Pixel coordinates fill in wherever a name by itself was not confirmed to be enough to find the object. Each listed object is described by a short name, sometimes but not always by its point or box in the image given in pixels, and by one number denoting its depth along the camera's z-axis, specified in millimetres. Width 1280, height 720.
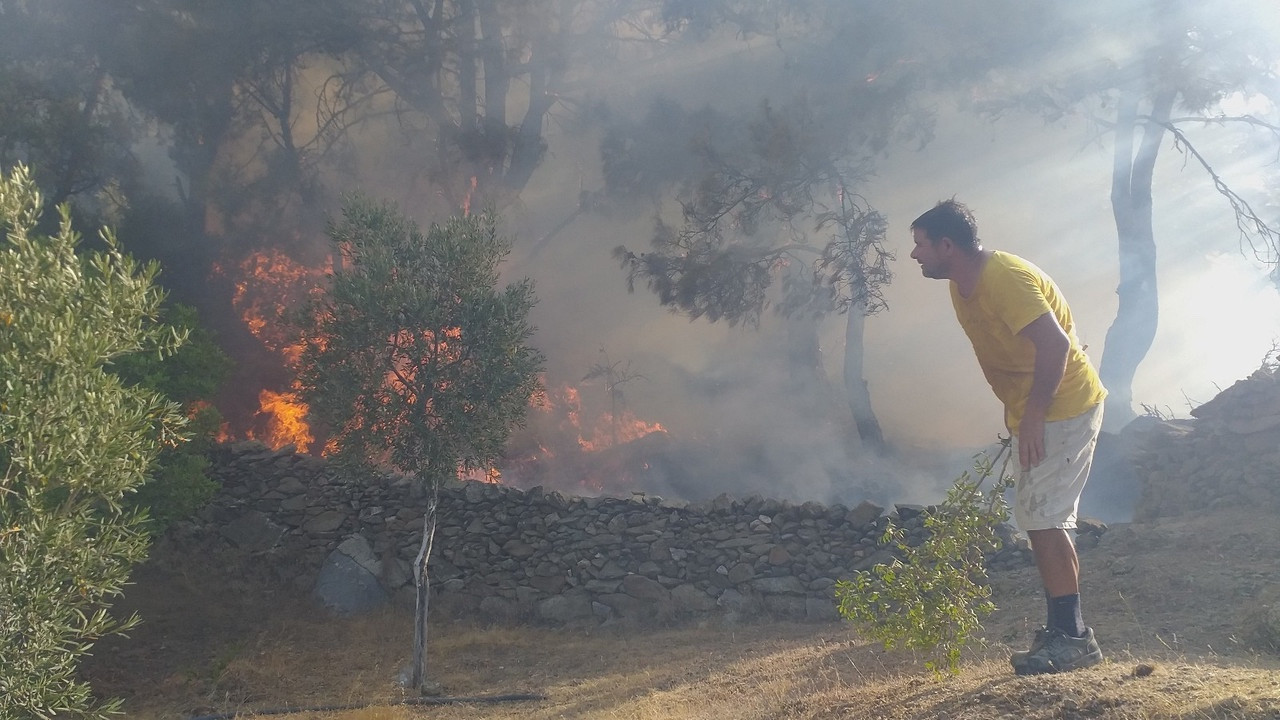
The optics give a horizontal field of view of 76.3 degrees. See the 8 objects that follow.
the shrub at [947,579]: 4301
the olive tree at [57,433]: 3590
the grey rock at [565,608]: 12391
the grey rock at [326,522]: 13664
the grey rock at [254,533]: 13656
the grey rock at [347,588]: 12641
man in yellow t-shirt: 3986
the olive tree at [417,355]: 9250
